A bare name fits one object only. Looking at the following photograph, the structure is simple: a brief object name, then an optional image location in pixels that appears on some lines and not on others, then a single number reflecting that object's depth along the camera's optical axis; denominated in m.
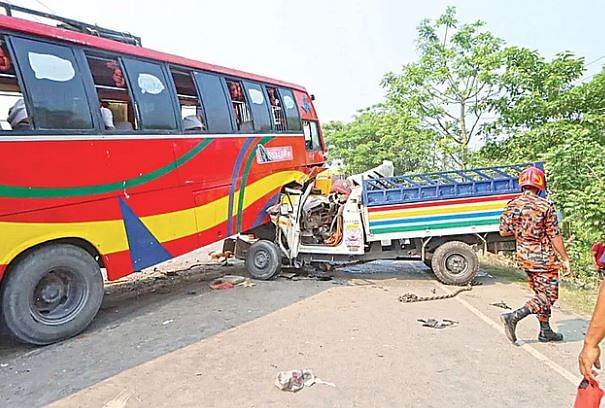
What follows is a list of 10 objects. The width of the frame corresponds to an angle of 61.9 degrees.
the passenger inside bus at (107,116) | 5.68
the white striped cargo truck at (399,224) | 7.71
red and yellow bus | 4.90
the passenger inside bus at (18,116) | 4.91
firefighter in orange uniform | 4.80
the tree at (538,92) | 11.89
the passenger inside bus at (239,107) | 8.08
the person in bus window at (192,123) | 6.95
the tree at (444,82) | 14.80
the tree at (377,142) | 15.83
